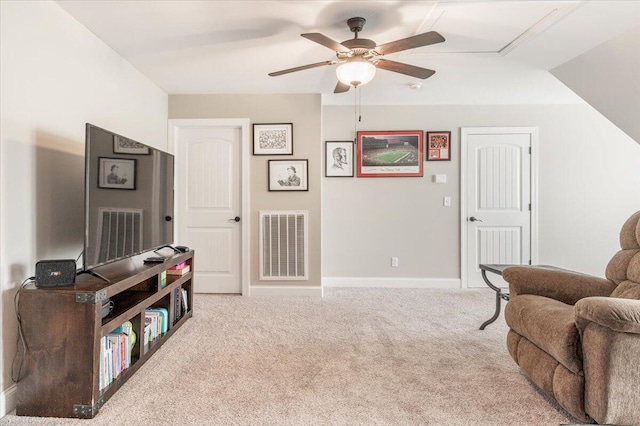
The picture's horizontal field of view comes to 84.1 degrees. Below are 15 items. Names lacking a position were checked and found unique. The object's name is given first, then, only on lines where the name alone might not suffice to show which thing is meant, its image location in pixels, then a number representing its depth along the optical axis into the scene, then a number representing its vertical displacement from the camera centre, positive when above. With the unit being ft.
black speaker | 5.82 -1.04
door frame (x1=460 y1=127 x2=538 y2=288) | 14.43 +1.24
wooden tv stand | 5.68 -2.27
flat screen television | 6.49 +0.27
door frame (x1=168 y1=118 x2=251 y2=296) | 13.32 +1.91
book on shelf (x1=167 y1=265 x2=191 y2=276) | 9.80 -1.69
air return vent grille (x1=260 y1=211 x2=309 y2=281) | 13.33 -1.28
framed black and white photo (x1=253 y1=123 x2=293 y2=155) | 13.32 +2.71
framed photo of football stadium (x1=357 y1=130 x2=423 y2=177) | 14.67 +2.41
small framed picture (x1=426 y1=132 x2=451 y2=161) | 14.66 +2.62
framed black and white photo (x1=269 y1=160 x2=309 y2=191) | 13.32 +1.35
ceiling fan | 6.86 +3.30
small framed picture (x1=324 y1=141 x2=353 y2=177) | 14.83 +2.26
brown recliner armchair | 4.77 -1.89
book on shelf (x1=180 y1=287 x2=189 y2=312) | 10.19 -2.60
